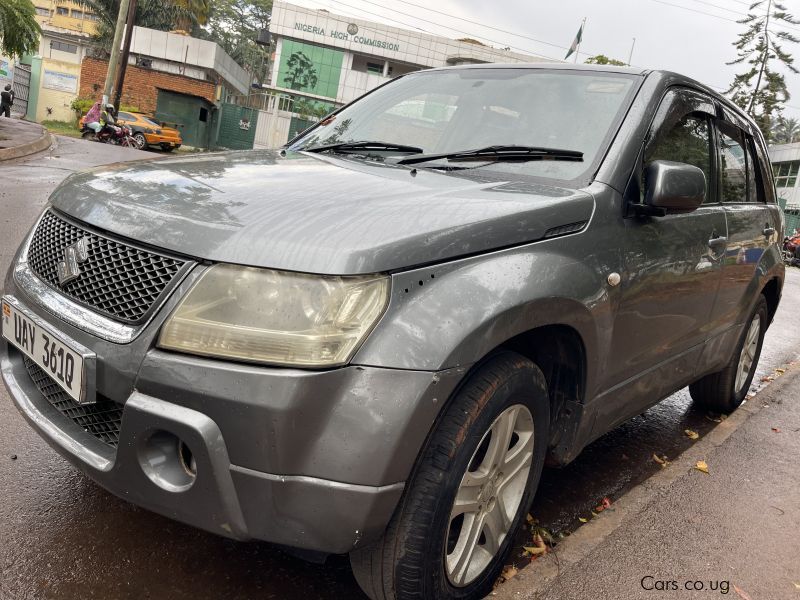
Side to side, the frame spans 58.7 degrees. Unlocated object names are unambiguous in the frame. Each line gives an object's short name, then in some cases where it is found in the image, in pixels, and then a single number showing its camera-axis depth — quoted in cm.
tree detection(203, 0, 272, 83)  7006
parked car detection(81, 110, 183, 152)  2588
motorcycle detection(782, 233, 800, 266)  2456
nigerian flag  2328
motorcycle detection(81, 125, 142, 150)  2362
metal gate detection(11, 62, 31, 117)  3406
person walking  2670
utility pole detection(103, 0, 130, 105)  2375
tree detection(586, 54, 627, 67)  4251
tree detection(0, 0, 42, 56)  1936
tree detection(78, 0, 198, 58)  4184
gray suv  166
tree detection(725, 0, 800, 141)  4169
